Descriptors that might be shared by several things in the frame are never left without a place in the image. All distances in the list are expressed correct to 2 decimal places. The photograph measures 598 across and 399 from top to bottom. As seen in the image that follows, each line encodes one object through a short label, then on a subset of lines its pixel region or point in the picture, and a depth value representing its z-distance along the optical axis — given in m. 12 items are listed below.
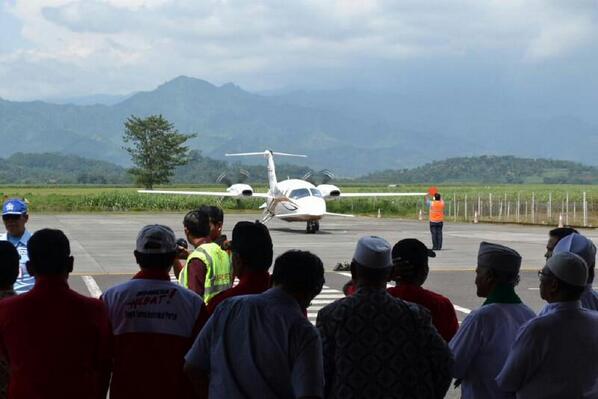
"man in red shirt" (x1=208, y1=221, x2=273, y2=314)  5.22
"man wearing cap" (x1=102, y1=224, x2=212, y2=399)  5.02
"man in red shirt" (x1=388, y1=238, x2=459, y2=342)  5.55
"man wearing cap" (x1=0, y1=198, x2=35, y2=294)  7.80
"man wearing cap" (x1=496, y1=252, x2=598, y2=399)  4.86
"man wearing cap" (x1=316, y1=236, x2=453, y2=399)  4.57
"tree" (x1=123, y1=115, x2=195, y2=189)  141.00
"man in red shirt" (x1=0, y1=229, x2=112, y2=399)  4.77
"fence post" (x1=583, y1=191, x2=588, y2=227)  45.09
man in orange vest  29.27
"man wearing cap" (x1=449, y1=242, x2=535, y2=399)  5.12
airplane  39.88
